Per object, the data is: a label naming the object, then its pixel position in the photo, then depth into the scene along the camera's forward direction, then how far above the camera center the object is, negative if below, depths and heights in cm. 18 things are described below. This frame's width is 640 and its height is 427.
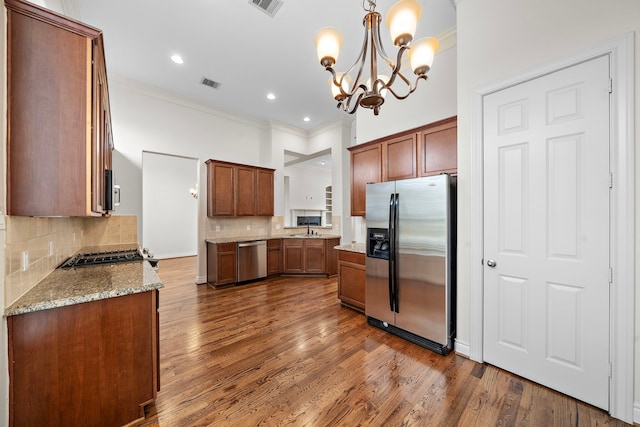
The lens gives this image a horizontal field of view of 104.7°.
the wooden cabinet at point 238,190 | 467 +47
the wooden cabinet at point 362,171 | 359 +64
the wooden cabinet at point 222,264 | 443 -94
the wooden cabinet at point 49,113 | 125 +53
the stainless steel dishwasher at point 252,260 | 467 -93
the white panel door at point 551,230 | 166 -13
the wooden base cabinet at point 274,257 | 523 -94
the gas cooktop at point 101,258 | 222 -46
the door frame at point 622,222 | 153 -6
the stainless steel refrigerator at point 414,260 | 236 -49
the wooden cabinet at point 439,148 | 281 +77
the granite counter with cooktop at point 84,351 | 127 -79
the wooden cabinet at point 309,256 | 532 -94
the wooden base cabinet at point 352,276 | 327 -87
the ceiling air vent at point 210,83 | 409 +220
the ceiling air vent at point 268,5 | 255 +219
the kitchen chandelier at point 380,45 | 155 +118
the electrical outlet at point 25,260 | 142 -28
